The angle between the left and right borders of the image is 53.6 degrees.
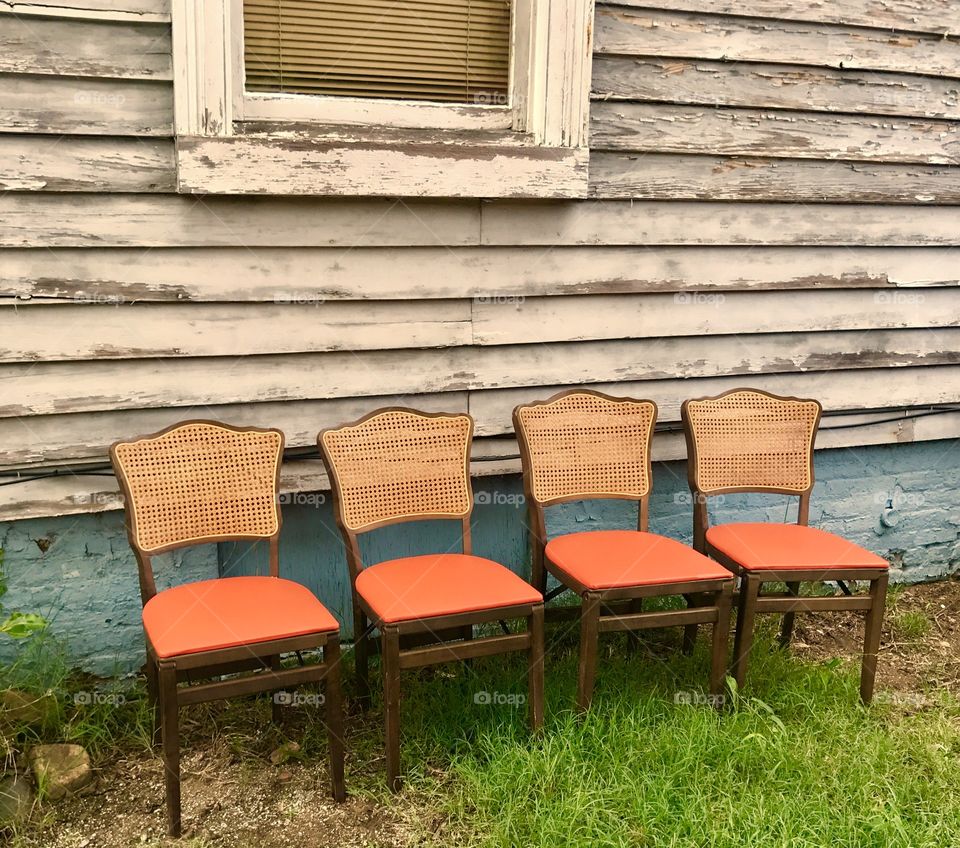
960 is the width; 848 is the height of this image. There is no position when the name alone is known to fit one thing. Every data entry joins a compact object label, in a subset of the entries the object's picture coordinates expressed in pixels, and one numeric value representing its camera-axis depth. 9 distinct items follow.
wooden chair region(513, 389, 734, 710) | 3.07
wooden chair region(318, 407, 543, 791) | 2.79
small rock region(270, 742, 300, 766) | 3.02
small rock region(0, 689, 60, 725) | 2.98
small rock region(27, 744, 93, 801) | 2.79
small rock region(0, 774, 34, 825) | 2.70
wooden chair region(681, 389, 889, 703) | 3.29
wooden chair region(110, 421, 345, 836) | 2.58
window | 2.97
